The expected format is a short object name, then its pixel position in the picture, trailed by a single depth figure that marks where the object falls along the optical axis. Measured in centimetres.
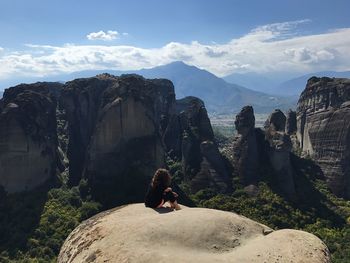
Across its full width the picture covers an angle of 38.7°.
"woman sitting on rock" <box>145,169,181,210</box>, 1122
